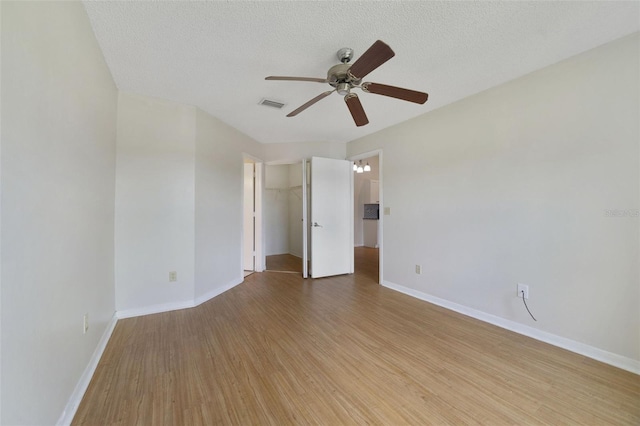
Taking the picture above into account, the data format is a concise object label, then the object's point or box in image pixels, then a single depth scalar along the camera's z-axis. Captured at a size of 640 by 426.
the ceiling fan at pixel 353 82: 1.61
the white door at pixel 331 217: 4.02
